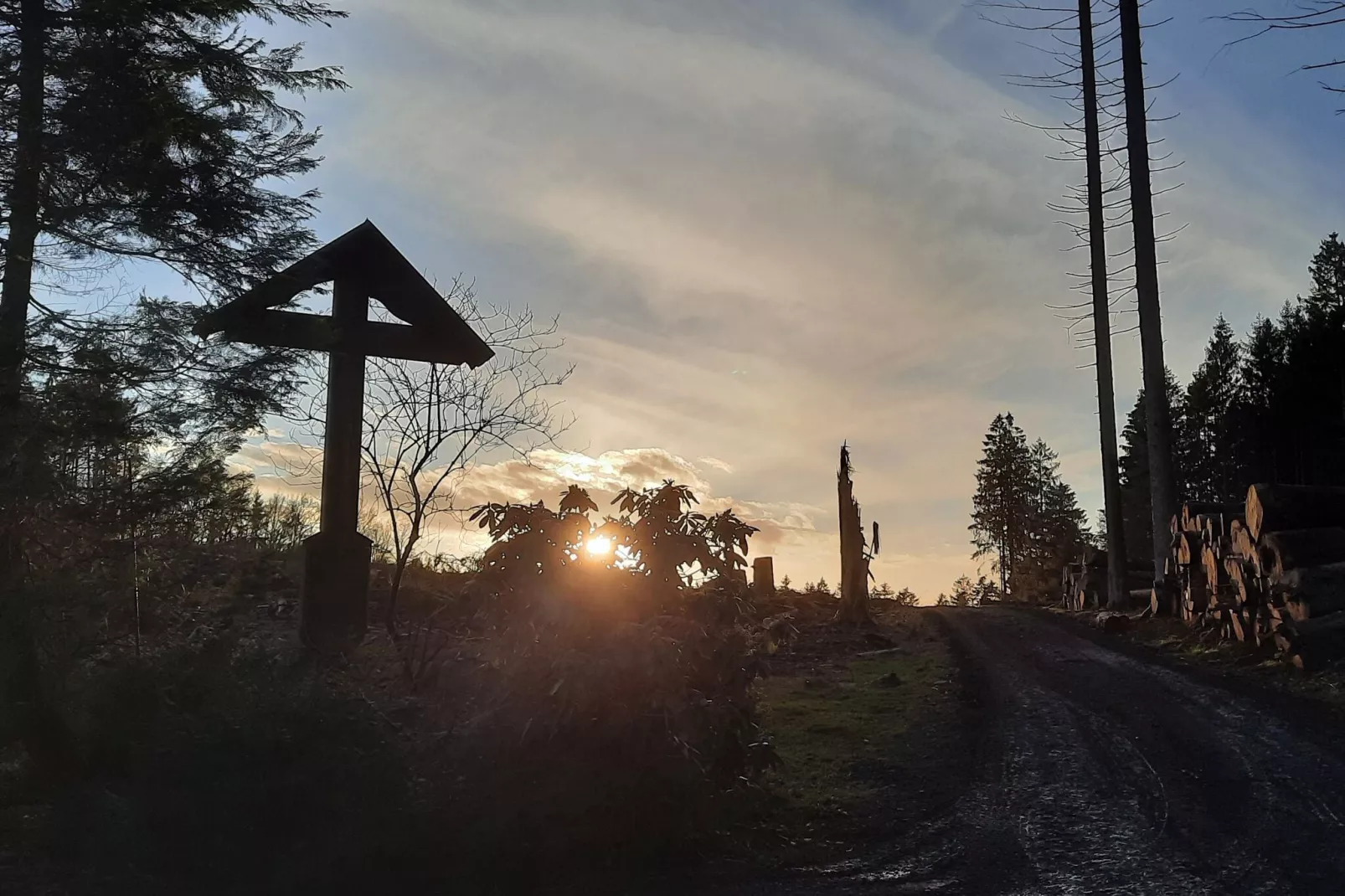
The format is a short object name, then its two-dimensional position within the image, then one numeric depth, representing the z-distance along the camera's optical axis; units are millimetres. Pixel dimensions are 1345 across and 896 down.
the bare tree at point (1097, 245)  20141
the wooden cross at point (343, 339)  6922
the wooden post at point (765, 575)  21234
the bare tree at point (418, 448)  7910
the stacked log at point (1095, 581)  21922
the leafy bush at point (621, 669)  5594
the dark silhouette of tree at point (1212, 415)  51281
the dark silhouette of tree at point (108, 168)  5516
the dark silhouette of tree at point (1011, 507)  64750
